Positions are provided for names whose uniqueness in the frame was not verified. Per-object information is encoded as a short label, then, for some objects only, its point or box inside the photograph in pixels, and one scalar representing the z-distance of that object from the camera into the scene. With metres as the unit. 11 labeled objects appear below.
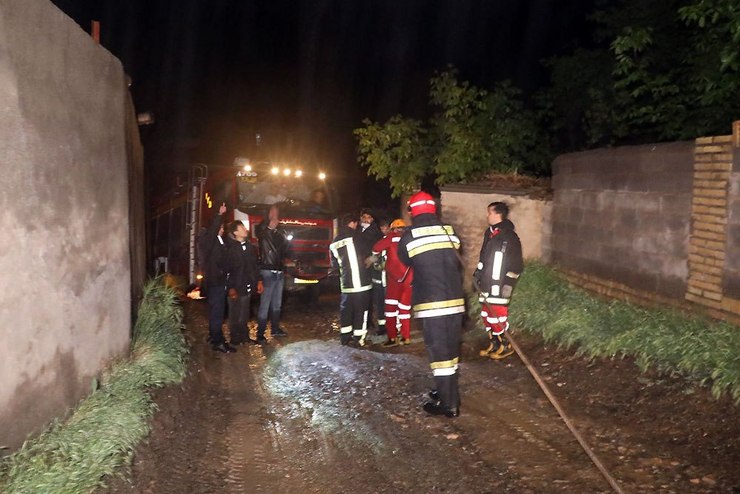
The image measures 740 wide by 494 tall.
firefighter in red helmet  6.39
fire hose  4.79
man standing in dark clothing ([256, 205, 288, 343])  9.78
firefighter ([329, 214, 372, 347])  9.35
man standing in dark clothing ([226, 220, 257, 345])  8.91
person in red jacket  8.95
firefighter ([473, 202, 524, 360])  8.10
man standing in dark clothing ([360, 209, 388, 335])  9.84
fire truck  13.63
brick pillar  6.79
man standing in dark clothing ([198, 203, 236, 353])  8.88
